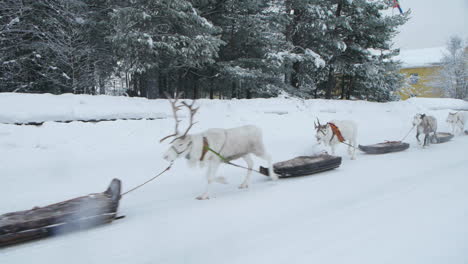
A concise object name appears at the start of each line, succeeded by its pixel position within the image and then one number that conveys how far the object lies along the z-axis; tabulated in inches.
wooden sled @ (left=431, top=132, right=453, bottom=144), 395.7
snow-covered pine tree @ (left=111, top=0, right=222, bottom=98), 332.5
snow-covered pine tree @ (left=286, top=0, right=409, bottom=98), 543.5
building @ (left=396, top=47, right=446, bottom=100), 1432.6
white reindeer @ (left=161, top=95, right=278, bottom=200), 174.2
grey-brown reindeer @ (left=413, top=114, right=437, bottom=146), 368.5
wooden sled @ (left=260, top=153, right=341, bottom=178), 225.6
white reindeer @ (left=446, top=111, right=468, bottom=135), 492.4
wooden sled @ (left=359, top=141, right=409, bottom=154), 320.8
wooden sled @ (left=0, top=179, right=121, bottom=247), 117.3
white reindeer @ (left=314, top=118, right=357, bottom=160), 289.6
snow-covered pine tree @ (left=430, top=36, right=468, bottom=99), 1135.0
